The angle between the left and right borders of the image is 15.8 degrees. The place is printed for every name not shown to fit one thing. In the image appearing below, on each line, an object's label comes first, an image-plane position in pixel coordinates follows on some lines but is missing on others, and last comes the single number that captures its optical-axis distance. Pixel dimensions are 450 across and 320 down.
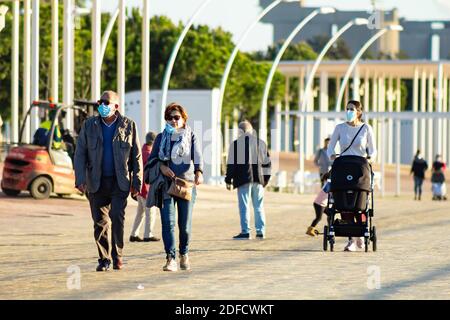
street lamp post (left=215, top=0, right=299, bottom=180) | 51.09
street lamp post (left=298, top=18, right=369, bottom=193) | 56.67
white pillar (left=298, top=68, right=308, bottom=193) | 57.56
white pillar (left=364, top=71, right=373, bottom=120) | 101.84
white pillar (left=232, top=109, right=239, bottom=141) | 96.03
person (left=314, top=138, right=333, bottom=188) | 33.50
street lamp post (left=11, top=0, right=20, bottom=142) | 50.94
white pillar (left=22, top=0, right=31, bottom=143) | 47.31
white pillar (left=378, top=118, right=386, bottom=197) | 53.62
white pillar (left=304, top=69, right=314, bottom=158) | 94.75
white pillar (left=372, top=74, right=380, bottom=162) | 103.70
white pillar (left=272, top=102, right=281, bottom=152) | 55.84
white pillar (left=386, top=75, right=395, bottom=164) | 97.72
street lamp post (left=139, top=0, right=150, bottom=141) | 36.66
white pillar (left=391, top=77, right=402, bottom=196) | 55.00
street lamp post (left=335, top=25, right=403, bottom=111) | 75.00
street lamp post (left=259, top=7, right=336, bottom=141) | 58.03
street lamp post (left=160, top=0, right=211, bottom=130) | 43.50
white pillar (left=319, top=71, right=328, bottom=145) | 96.74
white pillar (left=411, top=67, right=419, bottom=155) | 99.24
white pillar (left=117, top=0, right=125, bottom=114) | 37.34
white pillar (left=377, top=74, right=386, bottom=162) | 101.44
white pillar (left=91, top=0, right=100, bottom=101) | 36.91
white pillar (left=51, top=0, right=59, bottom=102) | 41.62
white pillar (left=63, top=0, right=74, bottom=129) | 37.81
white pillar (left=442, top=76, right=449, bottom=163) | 97.99
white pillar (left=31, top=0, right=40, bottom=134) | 39.12
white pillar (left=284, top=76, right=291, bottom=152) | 101.38
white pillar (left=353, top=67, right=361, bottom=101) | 90.08
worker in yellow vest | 32.84
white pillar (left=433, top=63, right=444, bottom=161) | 86.03
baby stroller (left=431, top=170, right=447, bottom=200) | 53.38
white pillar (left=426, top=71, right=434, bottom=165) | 94.06
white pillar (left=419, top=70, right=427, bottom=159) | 101.50
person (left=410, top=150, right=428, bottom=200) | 53.03
